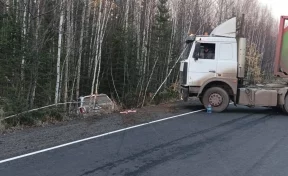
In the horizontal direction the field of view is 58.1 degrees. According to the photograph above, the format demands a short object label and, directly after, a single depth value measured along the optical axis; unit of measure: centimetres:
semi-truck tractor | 942
